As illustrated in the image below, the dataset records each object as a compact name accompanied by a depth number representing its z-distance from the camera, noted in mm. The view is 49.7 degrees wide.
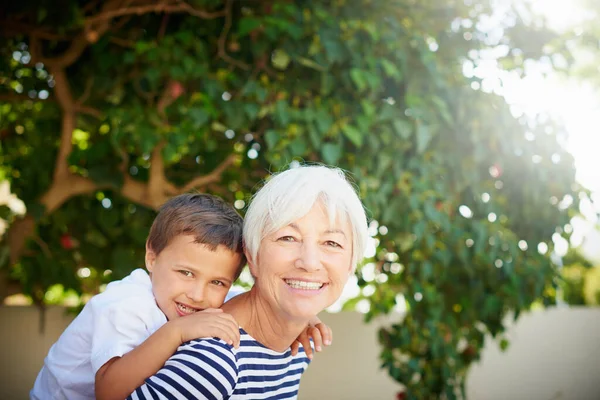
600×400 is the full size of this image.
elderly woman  1645
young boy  1575
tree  3176
